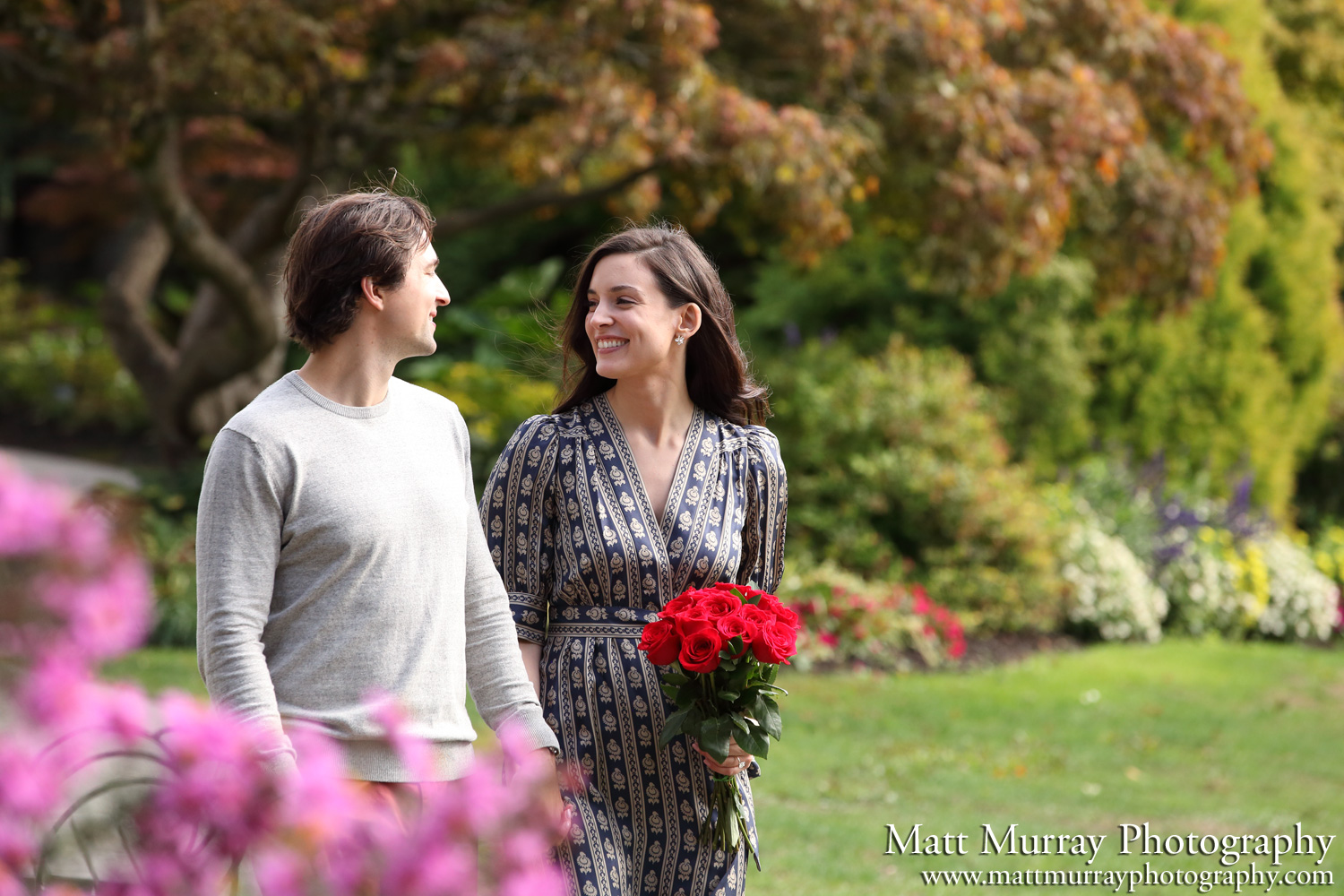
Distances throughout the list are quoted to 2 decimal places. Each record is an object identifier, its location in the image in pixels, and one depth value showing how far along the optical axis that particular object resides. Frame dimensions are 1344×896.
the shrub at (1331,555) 23.80
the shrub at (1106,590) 18.86
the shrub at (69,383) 30.45
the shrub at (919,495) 18.16
